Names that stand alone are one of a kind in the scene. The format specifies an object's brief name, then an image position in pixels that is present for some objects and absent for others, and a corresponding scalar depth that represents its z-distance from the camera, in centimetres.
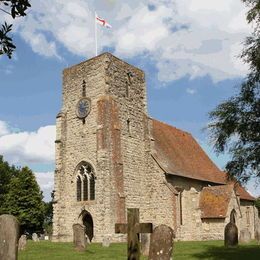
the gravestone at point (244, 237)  2008
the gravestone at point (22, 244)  1633
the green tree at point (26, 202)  3513
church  2198
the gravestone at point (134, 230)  636
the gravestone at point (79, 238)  1539
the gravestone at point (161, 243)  708
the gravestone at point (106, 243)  1768
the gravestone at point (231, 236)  1648
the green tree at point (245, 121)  1157
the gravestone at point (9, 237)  697
